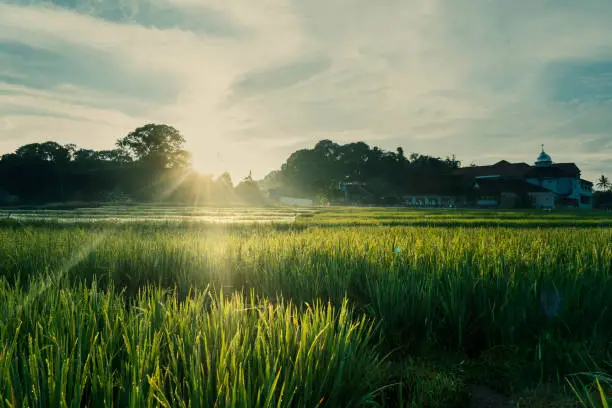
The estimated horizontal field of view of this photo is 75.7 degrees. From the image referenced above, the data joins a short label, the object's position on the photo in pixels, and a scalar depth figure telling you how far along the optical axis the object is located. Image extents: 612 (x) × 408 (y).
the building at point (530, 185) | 54.38
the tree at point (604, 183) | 89.00
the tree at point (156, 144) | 68.69
